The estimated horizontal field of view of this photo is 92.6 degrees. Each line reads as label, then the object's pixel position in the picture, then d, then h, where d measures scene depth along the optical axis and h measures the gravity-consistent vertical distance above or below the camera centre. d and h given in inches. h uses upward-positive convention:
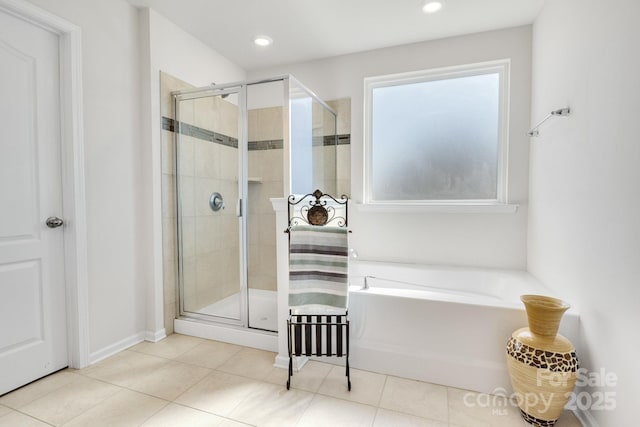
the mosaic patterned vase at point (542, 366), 54.3 -29.8
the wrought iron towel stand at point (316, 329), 72.5 -31.0
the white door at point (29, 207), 65.1 -1.2
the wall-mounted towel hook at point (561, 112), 68.6 +20.4
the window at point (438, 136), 104.0 +23.6
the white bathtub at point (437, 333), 66.1 -30.2
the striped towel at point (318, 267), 70.3 -15.2
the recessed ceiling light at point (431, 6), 84.5 +55.1
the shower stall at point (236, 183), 91.5 +5.8
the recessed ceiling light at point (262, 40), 104.6 +55.9
